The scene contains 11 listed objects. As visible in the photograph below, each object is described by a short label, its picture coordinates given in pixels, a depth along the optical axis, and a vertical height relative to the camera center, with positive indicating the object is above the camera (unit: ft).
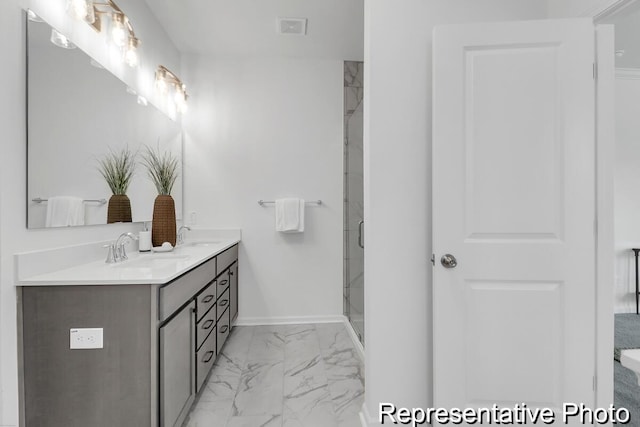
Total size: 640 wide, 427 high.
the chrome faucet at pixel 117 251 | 5.90 -0.68
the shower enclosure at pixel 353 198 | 8.79 +0.44
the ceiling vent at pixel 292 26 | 8.58 +4.97
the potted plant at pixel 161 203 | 7.72 +0.24
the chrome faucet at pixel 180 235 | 9.14 -0.61
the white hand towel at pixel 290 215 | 10.27 -0.06
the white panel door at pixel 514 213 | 4.84 +0.00
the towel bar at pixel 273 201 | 10.55 +0.35
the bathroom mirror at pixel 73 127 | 4.71 +1.49
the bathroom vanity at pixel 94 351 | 4.28 -1.78
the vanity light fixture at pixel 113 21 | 5.35 +3.45
